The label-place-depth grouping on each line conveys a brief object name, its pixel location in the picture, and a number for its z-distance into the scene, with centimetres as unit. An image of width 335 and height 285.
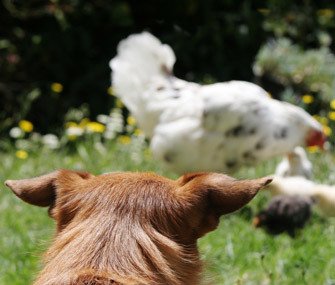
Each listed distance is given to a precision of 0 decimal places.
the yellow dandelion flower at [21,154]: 1121
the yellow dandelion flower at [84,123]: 1212
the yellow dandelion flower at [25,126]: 1183
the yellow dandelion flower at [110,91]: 1305
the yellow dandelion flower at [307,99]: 1263
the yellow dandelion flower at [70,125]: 1205
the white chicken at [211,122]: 890
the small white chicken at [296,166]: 940
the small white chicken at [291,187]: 851
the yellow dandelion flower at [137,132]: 1170
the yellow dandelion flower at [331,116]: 1200
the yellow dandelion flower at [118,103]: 1273
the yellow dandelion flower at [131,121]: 1207
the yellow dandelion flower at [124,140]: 1163
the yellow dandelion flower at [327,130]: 1160
